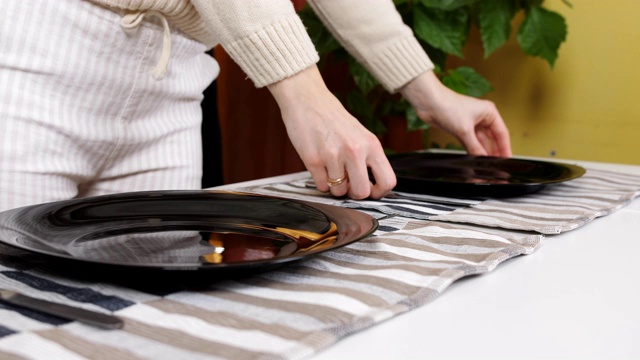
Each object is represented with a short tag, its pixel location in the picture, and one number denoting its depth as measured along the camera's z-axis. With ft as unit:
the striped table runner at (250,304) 1.18
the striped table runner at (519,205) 2.35
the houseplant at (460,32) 5.99
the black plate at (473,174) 2.84
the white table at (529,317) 1.30
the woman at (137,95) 2.68
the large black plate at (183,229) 1.57
